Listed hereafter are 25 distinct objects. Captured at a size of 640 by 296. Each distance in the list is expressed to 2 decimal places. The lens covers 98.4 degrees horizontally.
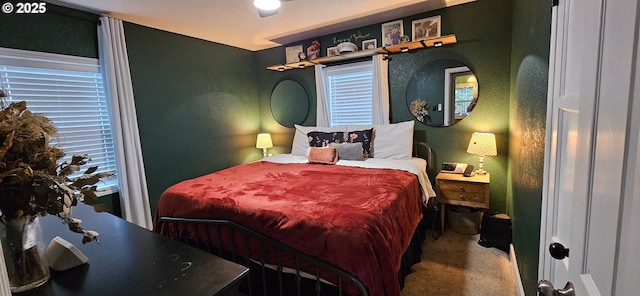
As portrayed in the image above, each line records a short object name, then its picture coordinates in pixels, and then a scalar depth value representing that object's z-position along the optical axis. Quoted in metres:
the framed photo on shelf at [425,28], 3.04
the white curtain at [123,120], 2.76
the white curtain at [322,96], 3.79
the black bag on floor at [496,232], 2.48
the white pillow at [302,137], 3.60
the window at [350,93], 3.56
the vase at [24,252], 0.77
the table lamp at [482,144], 2.70
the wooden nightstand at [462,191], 2.58
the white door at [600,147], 0.43
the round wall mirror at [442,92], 3.00
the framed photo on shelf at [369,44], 3.42
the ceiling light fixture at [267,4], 2.07
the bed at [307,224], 1.42
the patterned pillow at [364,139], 3.16
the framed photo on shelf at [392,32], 3.23
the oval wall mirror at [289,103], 4.12
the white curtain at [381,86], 3.36
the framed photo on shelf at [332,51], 3.62
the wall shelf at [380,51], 2.91
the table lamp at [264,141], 4.29
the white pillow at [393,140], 3.05
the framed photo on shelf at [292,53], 3.91
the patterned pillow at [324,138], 3.32
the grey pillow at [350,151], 3.08
